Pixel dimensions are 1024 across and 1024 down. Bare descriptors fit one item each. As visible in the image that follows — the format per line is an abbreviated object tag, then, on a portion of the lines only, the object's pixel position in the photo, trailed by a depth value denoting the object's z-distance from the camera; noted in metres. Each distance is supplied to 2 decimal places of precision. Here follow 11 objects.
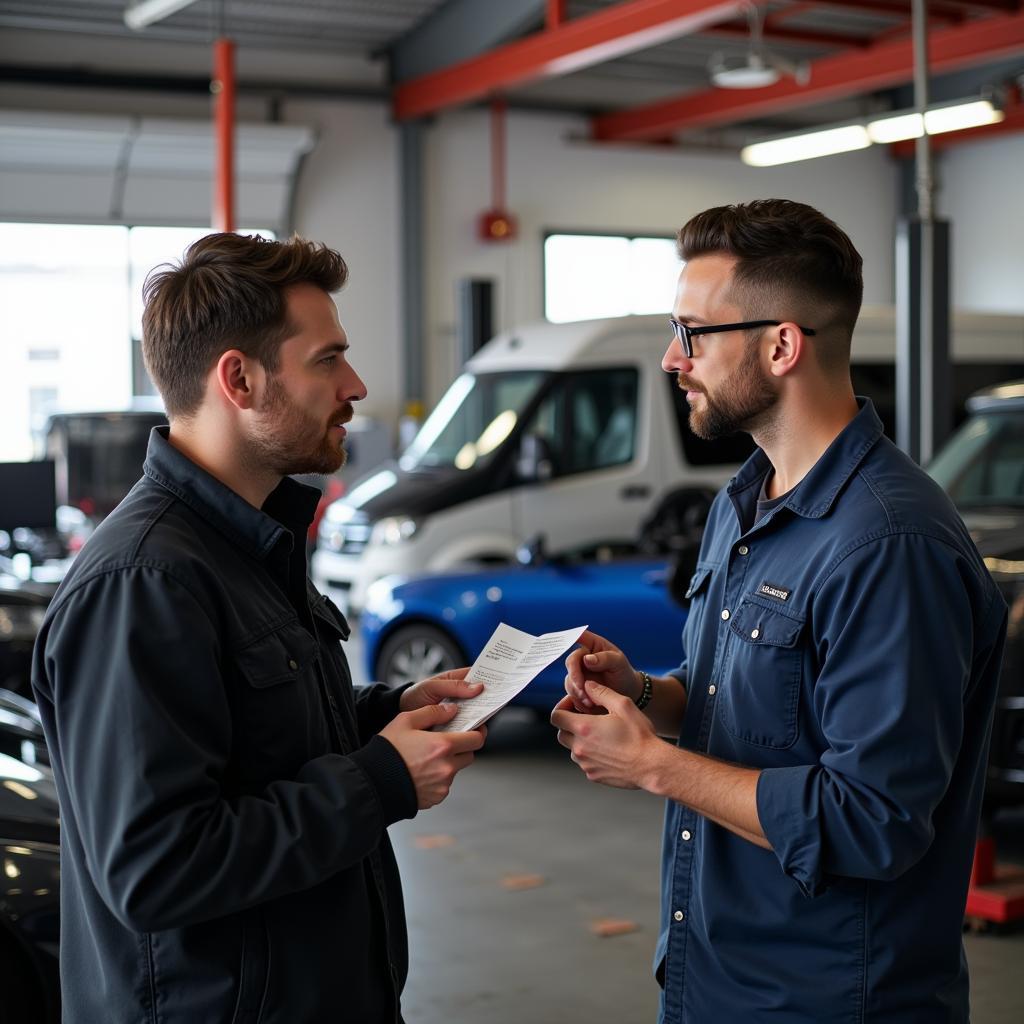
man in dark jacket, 1.74
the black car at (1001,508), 4.88
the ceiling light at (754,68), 12.04
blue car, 6.73
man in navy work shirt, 1.90
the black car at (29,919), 2.98
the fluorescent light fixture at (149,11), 11.23
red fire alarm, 17.14
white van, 9.74
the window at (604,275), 18.17
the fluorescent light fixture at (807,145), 10.05
